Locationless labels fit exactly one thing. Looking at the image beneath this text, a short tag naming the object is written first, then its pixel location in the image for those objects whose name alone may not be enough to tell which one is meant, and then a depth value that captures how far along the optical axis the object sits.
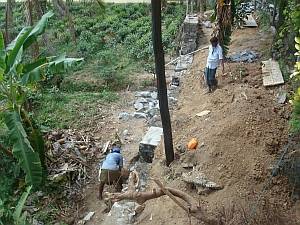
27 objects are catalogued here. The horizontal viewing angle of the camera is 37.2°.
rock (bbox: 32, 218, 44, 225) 7.27
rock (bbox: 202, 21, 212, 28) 13.92
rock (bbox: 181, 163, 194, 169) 7.14
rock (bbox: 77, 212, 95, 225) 7.69
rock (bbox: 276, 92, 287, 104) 8.51
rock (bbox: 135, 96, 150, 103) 11.77
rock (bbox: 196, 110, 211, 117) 8.78
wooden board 9.31
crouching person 7.79
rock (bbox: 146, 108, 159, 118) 10.89
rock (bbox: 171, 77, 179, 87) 11.59
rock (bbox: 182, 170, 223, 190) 6.44
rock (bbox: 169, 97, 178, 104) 10.74
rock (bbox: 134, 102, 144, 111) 11.33
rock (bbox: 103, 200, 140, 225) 6.79
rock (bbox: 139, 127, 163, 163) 8.59
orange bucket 7.59
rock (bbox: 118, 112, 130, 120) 10.89
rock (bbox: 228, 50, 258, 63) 10.80
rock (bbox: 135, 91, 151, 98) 12.27
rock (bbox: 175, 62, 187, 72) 12.27
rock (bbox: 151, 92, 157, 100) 12.14
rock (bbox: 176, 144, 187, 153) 7.68
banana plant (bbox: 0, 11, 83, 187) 6.96
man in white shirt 9.16
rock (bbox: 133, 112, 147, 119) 10.88
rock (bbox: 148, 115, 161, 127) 10.29
